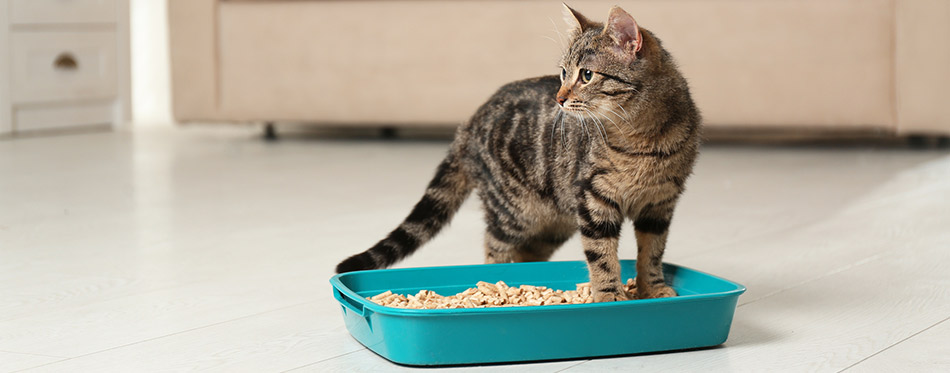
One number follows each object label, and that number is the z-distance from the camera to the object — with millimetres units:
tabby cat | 1850
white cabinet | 4699
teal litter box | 1728
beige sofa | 3631
